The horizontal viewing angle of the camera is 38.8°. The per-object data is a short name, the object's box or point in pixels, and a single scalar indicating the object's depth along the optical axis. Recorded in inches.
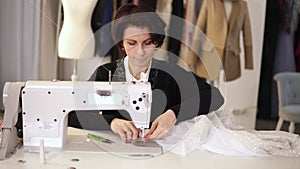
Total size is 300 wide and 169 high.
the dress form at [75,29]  109.3
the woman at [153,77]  55.7
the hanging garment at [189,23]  124.0
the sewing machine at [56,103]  50.4
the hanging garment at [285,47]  142.1
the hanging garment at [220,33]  123.4
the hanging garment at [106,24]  121.8
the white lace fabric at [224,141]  53.3
